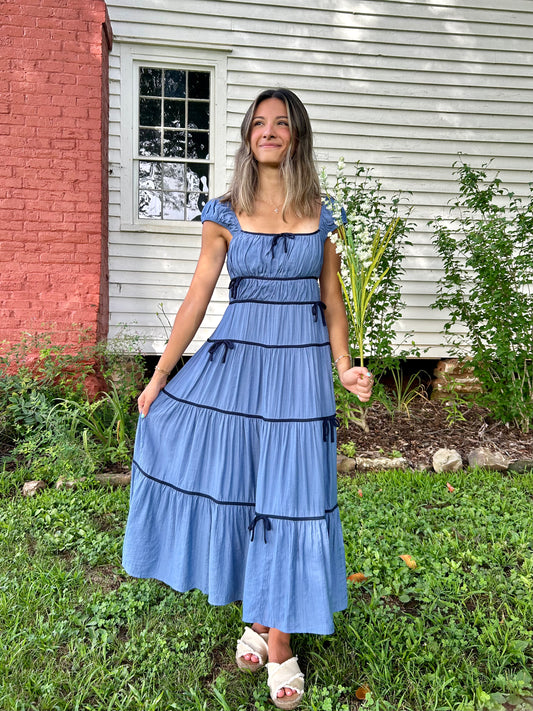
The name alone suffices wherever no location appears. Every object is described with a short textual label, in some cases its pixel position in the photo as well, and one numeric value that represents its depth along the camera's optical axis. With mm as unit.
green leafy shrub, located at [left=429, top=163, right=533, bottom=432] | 4422
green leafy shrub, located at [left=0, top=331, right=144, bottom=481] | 3678
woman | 1667
